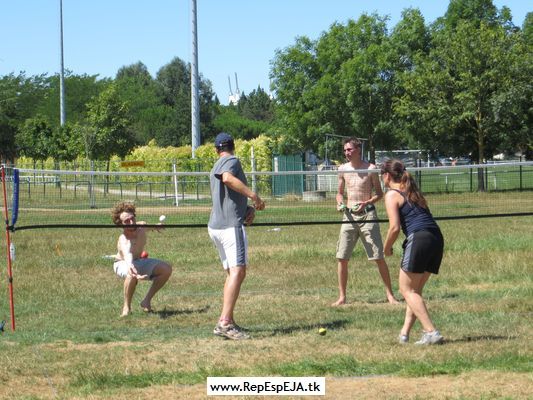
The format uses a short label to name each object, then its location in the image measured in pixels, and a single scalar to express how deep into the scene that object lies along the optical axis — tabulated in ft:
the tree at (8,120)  301.88
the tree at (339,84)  171.42
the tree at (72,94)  328.29
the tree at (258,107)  481.50
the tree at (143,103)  381.32
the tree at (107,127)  195.11
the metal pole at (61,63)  224.94
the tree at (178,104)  353.10
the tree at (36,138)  242.78
